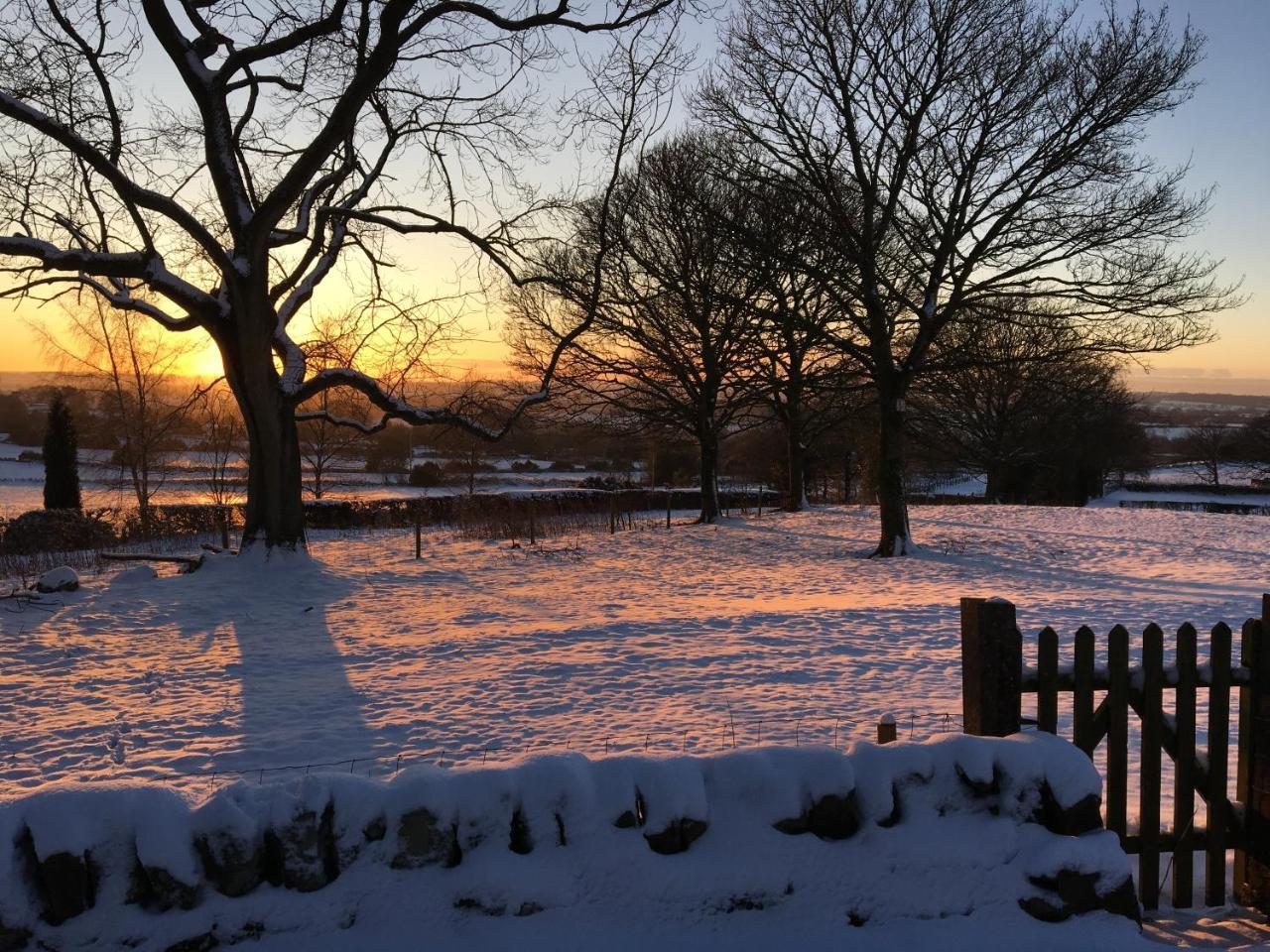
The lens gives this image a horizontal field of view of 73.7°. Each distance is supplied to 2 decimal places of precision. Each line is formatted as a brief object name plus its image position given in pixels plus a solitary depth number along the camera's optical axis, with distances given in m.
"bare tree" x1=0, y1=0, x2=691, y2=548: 13.52
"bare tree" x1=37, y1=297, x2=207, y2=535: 26.27
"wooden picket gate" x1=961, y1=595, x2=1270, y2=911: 3.73
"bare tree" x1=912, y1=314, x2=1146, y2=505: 35.72
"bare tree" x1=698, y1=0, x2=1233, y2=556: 15.59
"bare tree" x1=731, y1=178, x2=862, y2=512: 15.91
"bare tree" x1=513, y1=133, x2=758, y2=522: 23.86
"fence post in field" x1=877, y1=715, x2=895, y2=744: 4.22
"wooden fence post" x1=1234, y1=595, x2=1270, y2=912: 3.96
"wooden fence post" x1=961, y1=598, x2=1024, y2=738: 3.71
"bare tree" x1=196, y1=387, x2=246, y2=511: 26.77
